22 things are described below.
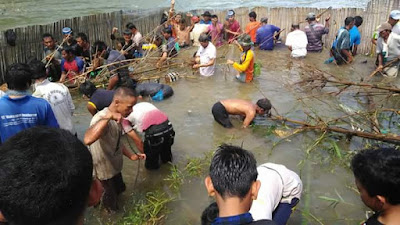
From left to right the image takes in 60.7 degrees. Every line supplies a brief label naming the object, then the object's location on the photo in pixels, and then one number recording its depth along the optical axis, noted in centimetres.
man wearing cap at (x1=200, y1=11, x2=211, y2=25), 1265
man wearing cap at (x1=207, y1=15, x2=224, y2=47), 1248
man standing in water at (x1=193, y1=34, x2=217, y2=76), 885
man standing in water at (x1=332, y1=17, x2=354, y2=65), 1017
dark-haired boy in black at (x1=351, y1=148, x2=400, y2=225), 228
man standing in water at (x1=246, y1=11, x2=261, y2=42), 1259
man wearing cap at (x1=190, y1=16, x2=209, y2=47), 1246
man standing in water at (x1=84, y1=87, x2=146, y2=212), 348
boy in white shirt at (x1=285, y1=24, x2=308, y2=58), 1095
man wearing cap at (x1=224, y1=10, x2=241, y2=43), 1288
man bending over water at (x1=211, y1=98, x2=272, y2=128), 633
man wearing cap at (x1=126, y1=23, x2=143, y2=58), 970
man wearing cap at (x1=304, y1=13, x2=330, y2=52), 1144
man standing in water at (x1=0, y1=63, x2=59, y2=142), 347
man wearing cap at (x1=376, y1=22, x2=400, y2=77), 853
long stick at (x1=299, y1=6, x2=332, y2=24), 1150
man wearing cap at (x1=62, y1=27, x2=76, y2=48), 820
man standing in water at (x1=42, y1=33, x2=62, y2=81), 776
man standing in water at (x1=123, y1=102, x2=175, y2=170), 489
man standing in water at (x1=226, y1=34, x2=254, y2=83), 816
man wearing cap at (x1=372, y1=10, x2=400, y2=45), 847
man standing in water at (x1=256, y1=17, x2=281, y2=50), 1234
